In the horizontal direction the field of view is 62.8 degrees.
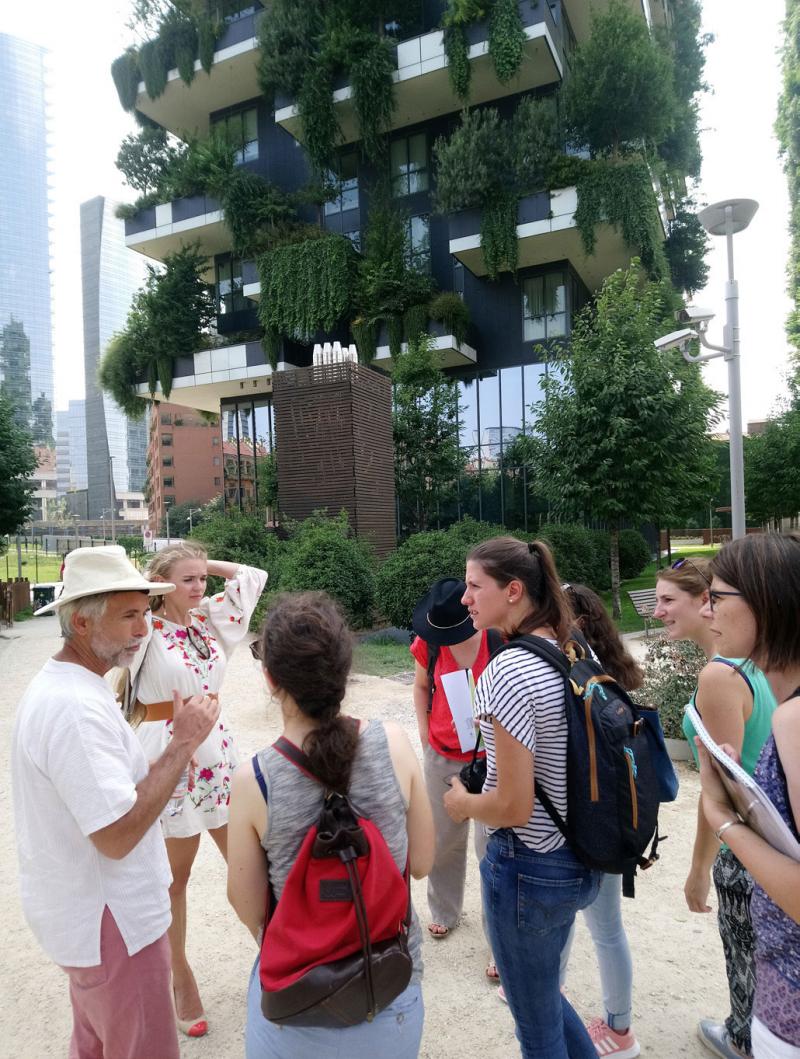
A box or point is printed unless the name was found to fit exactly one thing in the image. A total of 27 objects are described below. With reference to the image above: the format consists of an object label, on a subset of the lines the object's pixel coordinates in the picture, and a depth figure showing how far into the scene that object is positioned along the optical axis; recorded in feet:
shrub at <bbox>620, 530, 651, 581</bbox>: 65.92
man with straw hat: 5.39
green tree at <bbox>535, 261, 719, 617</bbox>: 43.32
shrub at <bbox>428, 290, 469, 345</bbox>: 66.28
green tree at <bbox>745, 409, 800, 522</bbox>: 82.97
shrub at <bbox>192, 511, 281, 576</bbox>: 40.01
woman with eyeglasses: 4.03
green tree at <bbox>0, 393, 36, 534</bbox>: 53.78
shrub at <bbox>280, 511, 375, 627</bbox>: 34.01
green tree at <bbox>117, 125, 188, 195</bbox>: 83.66
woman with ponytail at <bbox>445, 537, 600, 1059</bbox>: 5.75
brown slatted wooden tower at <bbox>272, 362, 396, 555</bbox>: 42.50
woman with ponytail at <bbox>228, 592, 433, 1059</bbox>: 4.74
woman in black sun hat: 9.90
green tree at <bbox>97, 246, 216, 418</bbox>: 79.36
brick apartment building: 264.72
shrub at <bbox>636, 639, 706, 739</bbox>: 18.48
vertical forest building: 60.70
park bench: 31.71
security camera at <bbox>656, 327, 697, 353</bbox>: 31.25
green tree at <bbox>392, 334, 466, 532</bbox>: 63.10
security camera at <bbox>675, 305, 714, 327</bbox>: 30.83
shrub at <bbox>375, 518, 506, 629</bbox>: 34.45
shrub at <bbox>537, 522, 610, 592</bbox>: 49.67
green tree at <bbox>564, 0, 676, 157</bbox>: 58.59
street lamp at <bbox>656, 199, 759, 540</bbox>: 25.71
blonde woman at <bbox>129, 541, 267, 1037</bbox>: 8.95
